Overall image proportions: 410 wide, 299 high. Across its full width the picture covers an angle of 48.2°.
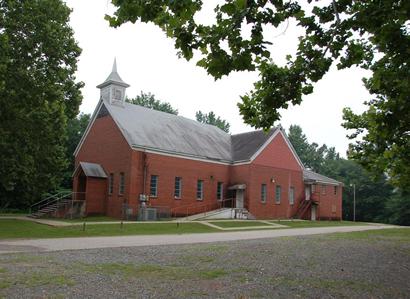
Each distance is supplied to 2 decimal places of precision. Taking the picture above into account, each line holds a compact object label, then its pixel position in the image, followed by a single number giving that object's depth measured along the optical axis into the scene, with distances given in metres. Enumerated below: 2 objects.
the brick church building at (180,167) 35.47
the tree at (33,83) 24.17
